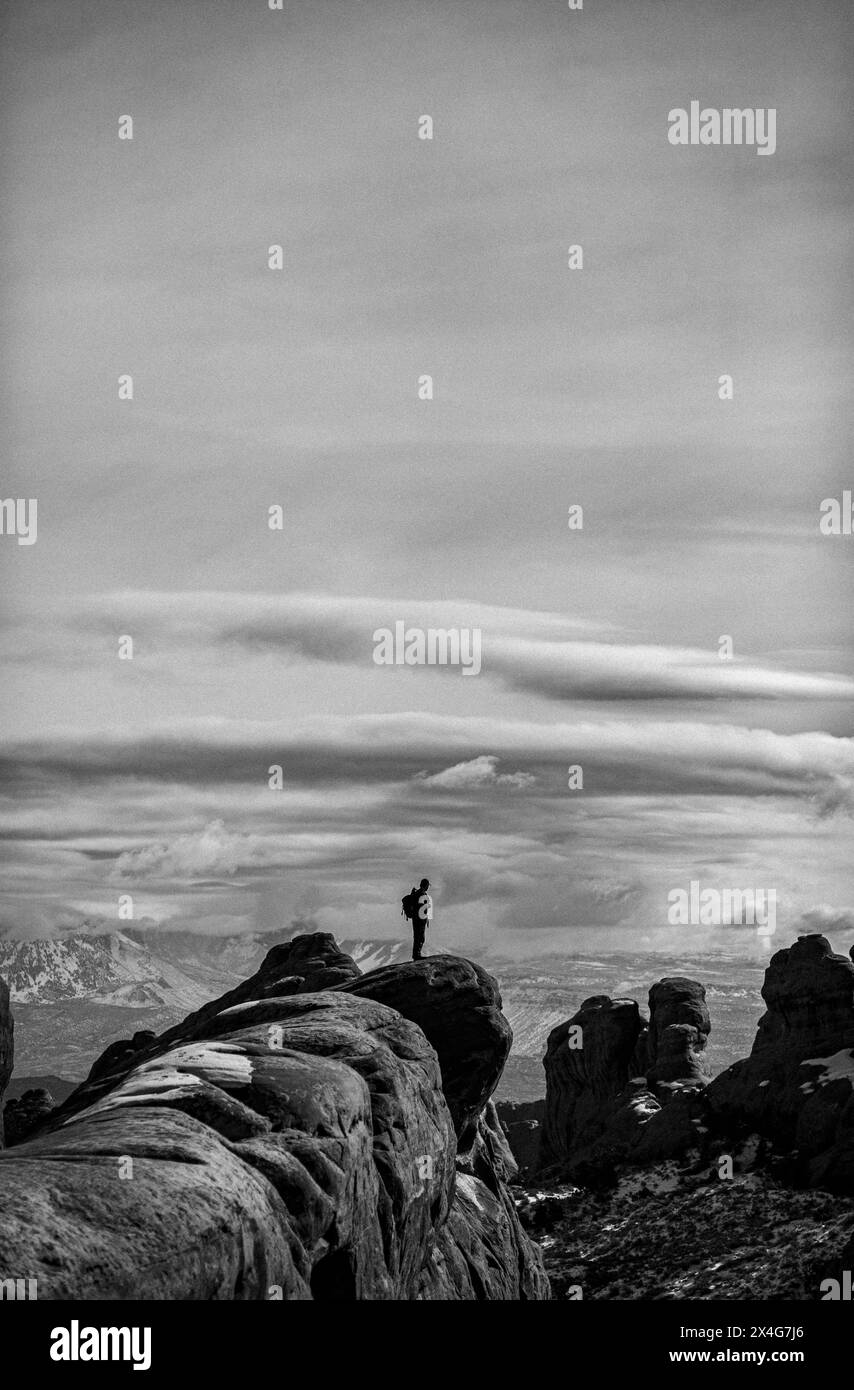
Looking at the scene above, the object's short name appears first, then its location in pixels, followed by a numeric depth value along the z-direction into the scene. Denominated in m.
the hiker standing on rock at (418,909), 45.41
